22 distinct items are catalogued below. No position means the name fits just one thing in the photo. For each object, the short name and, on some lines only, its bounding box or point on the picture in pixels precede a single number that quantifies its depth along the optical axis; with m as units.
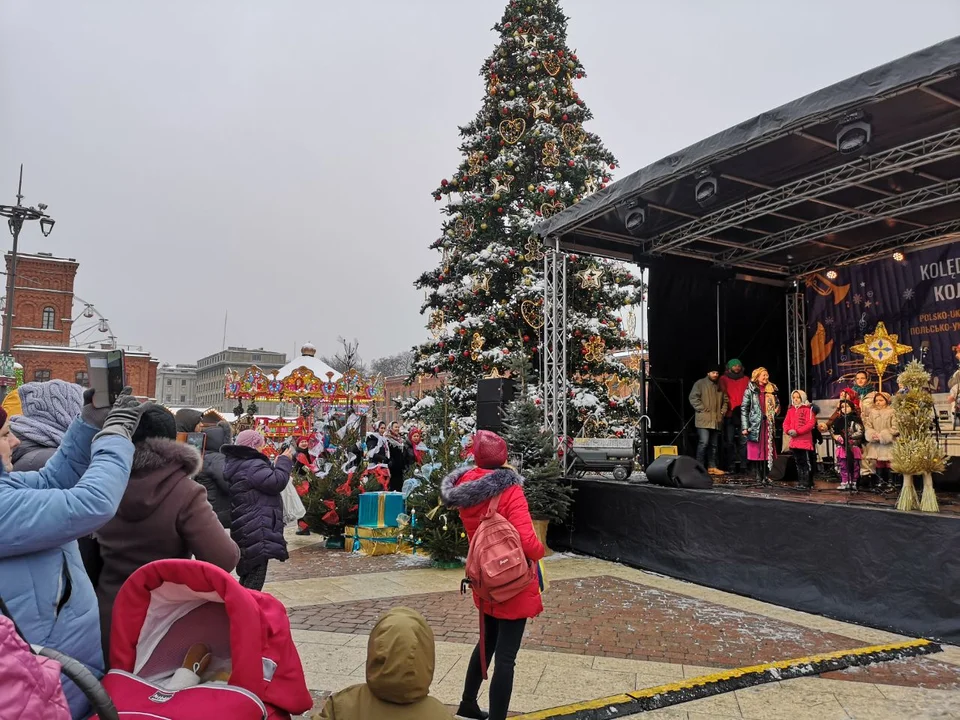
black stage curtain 13.51
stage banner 12.73
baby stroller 2.15
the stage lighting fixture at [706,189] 9.30
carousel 23.28
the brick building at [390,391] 75.94
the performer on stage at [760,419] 11.56
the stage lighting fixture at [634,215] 10.33
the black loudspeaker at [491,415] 10.52
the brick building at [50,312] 53.59
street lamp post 15.58
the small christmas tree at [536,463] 10.17
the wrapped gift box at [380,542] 10.47
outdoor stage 6.53
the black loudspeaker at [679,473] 9.59
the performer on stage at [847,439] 10.43
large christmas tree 15.94
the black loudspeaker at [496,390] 10.66
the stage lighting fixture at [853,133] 7.51
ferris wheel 31.24
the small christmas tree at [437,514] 9.20
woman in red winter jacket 3.94
